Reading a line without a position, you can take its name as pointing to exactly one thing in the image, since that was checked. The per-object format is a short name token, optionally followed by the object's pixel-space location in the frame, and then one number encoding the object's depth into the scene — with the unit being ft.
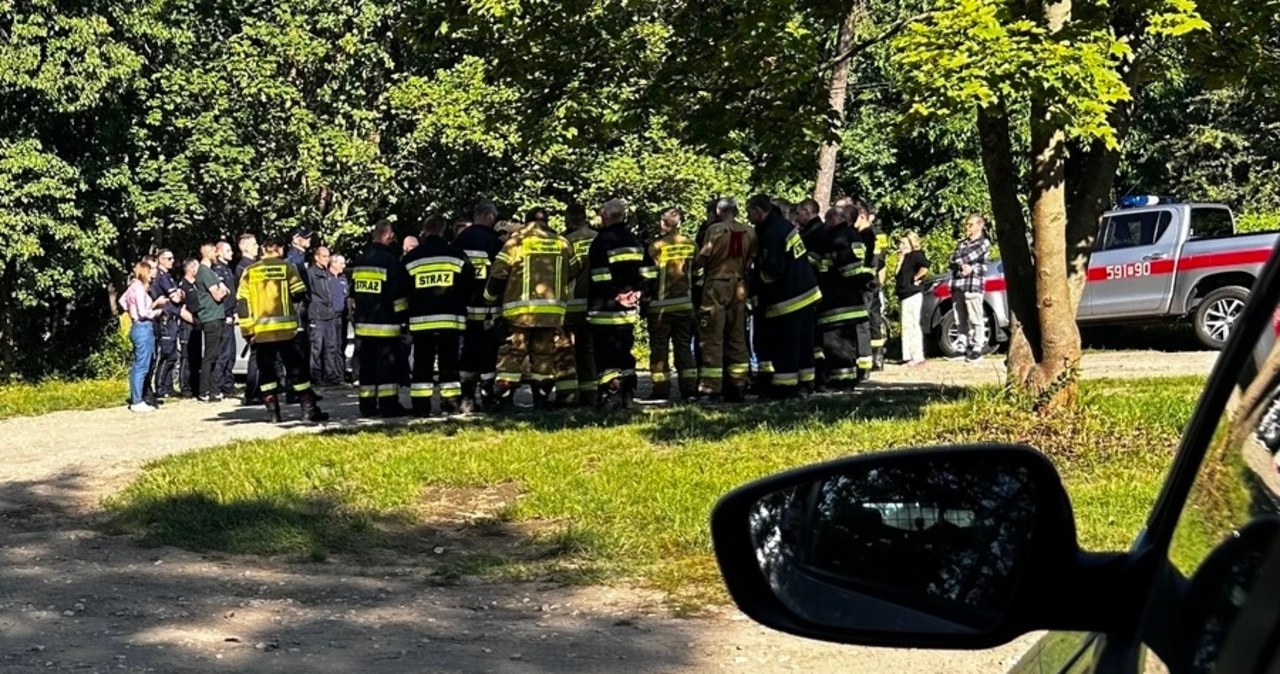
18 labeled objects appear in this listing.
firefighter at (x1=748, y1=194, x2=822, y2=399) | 46.01
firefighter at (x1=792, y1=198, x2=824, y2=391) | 48.57
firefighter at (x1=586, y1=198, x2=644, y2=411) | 45.57
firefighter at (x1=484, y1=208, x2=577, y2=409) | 45.47
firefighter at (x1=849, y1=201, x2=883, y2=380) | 48.60
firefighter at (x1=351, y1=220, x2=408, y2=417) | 46.16
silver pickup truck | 57.72
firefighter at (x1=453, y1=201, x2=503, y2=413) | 47.24
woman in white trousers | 60.34
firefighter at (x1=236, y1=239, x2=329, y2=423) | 45.85
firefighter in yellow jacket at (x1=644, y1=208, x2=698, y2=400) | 48.37
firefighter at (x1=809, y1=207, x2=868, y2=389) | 48.39
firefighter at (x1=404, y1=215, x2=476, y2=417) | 46.01
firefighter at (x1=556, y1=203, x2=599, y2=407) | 47.26
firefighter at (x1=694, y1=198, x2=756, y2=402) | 47.37
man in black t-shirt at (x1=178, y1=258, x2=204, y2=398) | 60.54
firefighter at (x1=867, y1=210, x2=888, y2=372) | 54.39
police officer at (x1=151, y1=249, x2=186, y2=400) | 59.98
